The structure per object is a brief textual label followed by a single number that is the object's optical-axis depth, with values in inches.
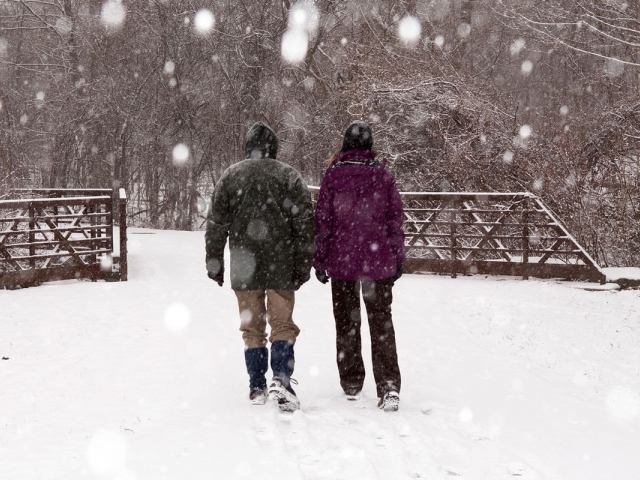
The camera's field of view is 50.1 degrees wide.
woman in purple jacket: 184.1
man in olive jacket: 181.2
